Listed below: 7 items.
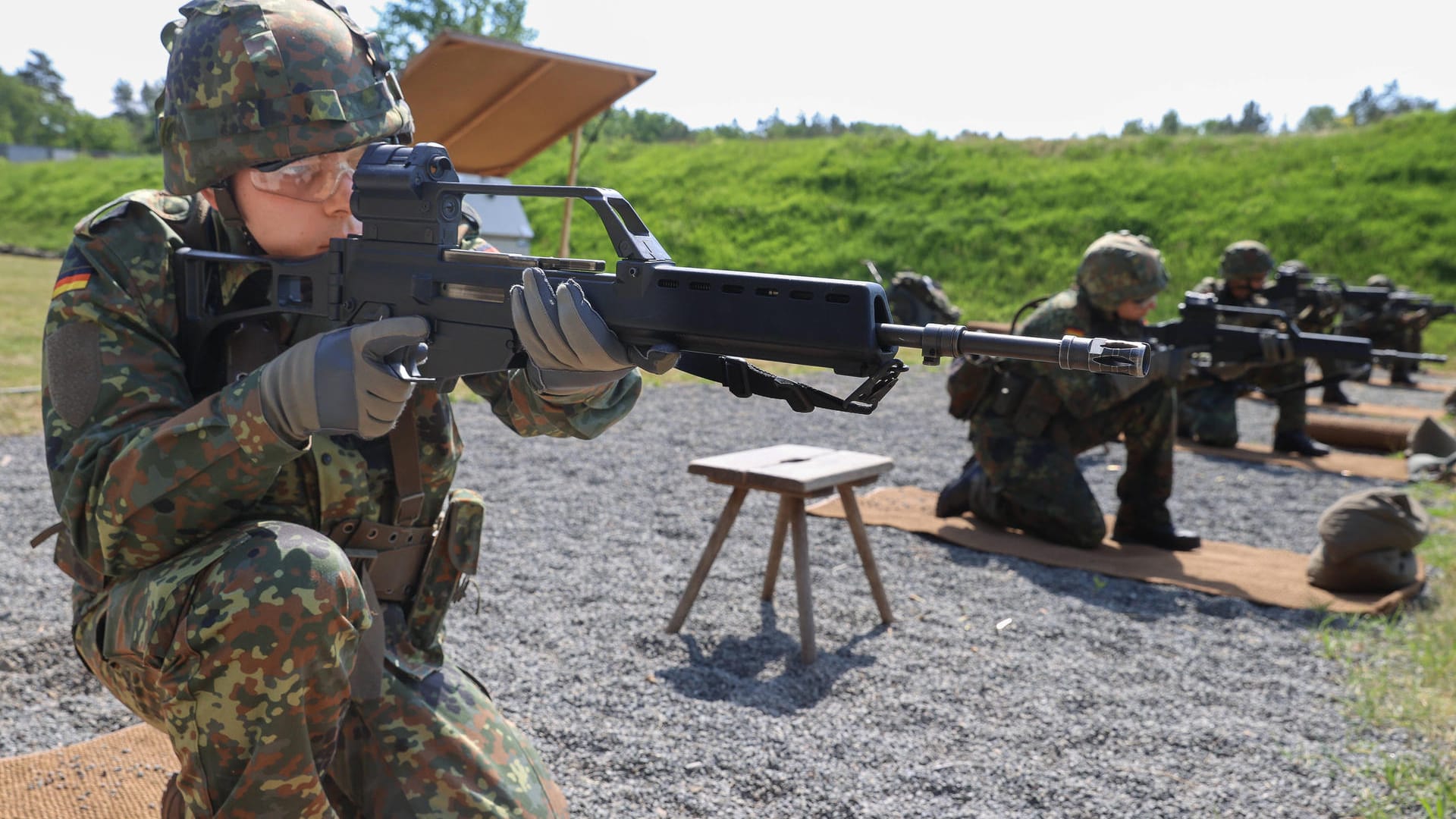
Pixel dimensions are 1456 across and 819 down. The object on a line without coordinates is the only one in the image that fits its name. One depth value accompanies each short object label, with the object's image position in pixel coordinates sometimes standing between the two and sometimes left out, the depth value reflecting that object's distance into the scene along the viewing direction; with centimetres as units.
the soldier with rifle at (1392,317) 1288
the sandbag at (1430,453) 796
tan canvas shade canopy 891
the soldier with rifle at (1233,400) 909
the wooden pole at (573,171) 1052
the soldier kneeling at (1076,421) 577
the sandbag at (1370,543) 506
